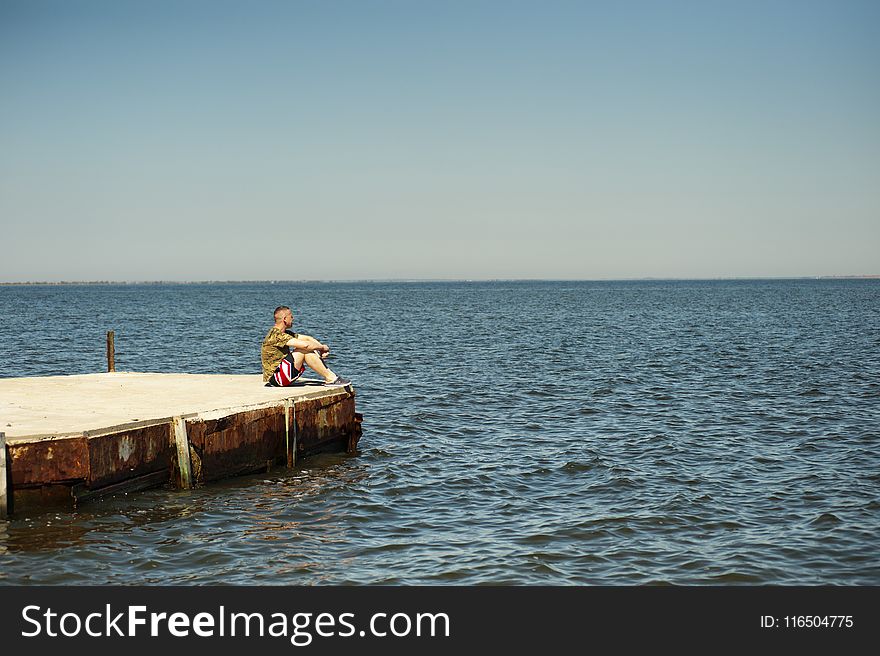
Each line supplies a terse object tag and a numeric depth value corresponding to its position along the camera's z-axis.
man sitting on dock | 16.03
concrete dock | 11.34
